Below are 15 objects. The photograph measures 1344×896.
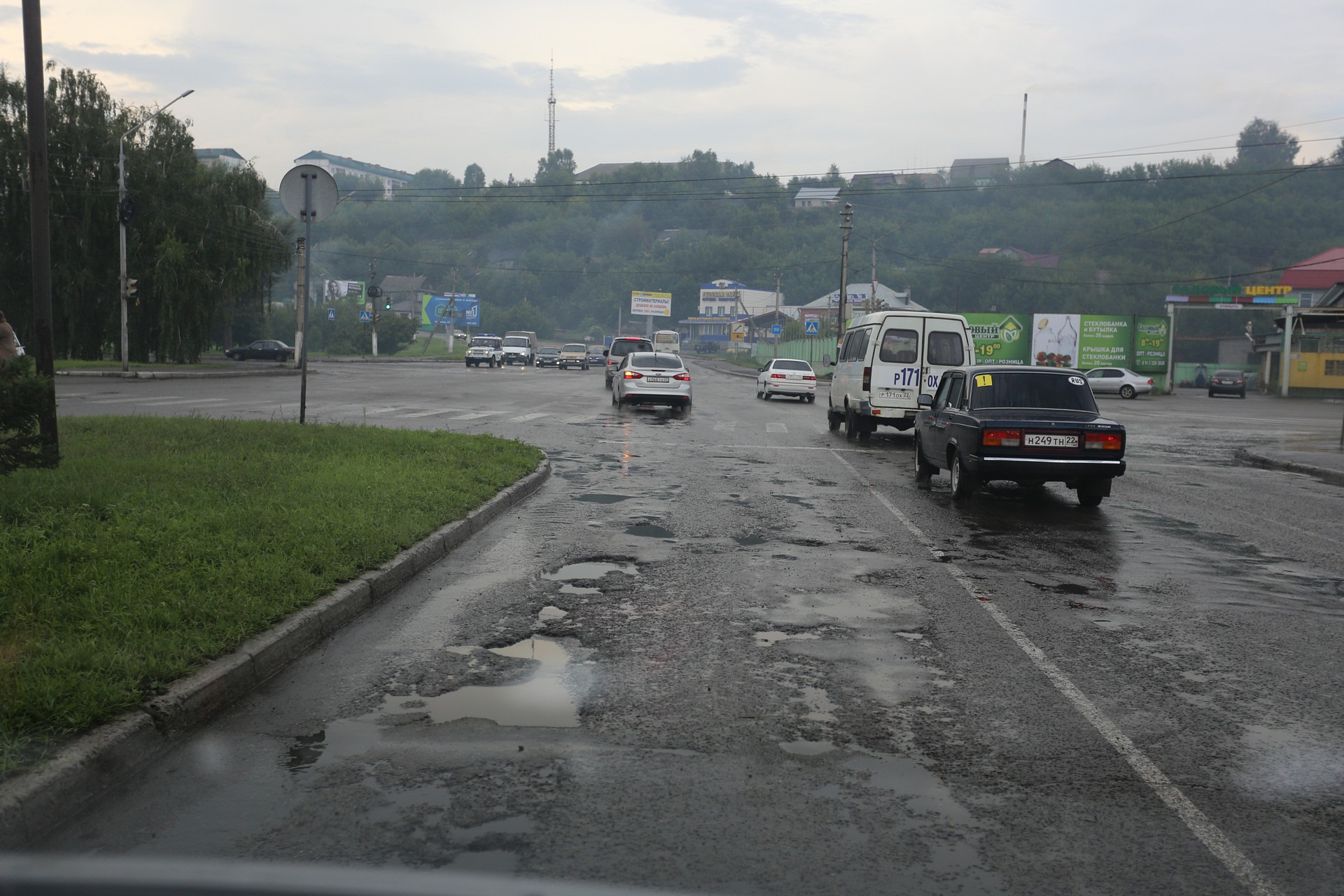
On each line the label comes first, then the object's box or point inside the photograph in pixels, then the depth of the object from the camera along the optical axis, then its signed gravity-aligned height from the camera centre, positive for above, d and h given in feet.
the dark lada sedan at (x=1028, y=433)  38.99 -3.20
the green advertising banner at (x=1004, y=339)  213.05 +0.58
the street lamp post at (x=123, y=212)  126.52 +12.40
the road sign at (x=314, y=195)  47.21 +5.67
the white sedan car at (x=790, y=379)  123.44 -4.67
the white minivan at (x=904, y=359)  67.72 -1.14
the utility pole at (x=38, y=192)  32.86 +3.76
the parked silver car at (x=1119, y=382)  183.62 -6.09
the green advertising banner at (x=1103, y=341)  205.26 +0.77
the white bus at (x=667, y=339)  302.86 -1.49
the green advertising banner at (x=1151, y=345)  203.31 +0.29
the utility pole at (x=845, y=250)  186.80 +15.04
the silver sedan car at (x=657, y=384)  92.17 -4.18
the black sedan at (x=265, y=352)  226.99 -5.80
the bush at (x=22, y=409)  29.04 -2.41
